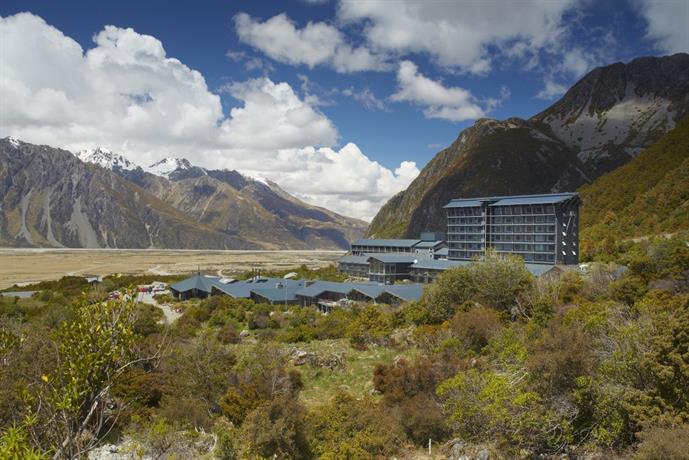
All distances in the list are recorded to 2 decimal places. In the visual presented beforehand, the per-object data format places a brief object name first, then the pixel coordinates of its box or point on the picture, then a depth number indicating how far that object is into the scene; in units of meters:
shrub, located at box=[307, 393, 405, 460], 19.08
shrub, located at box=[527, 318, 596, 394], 19.39
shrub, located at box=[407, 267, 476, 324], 42.41
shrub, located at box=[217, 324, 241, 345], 40.42
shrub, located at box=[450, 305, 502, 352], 32.41
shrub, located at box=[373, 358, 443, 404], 25.14
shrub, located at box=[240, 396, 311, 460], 19.45
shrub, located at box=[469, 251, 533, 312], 41.31
